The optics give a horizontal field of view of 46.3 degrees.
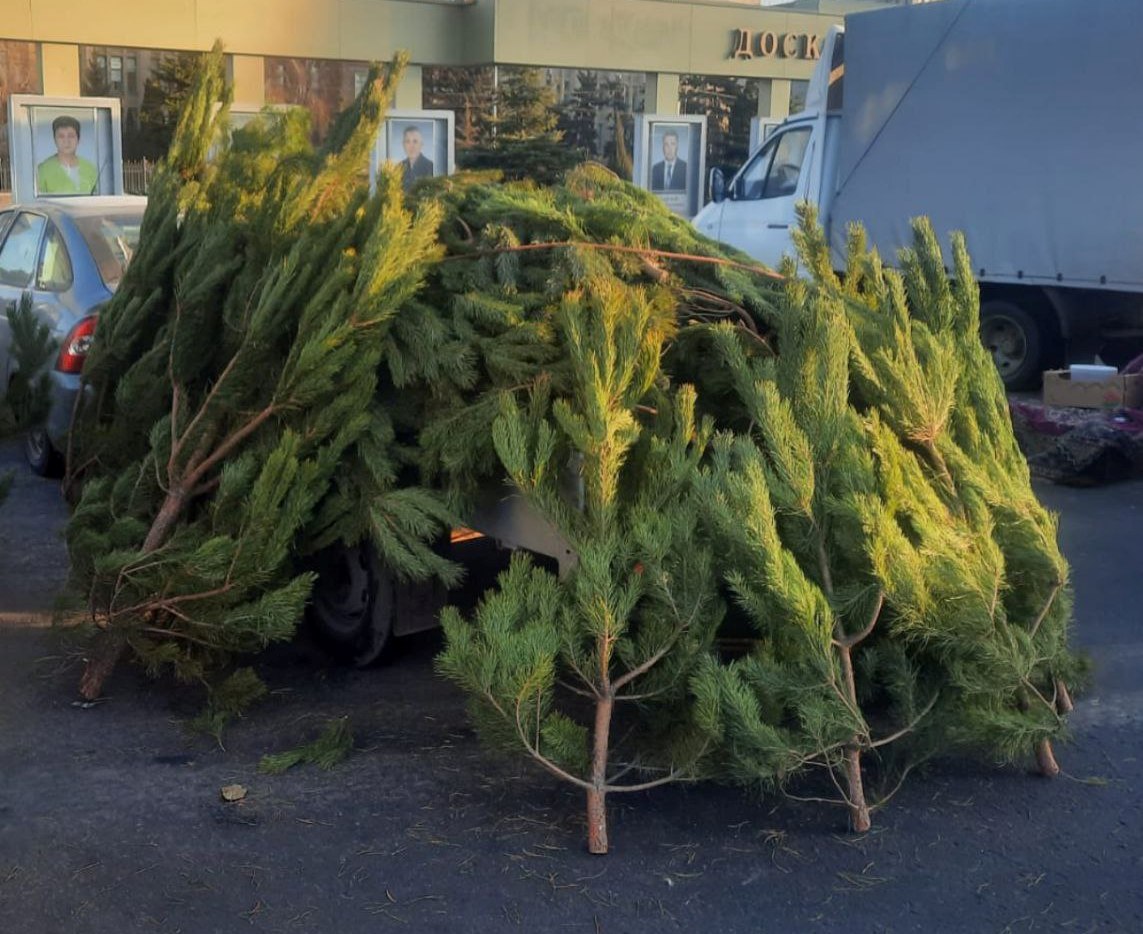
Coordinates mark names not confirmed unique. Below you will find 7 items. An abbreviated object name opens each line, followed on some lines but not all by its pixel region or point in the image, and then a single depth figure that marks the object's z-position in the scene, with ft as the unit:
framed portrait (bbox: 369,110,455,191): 63.41
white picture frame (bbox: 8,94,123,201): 59.47
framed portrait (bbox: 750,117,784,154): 82.27
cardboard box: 31.78
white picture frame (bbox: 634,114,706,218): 77.05
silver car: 25.40
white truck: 38.88
